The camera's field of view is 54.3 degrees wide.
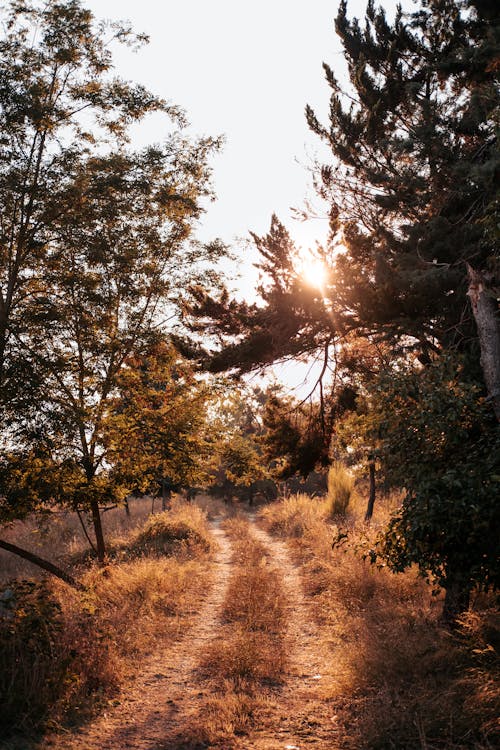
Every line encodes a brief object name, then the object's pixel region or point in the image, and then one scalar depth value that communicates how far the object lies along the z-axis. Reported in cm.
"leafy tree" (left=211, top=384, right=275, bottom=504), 1122
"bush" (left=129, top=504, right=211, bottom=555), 1561
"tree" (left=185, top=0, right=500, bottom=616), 702
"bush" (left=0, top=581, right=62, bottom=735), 482
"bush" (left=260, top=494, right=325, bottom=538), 1830
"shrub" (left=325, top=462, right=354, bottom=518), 1884
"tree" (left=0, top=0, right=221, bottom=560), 870
